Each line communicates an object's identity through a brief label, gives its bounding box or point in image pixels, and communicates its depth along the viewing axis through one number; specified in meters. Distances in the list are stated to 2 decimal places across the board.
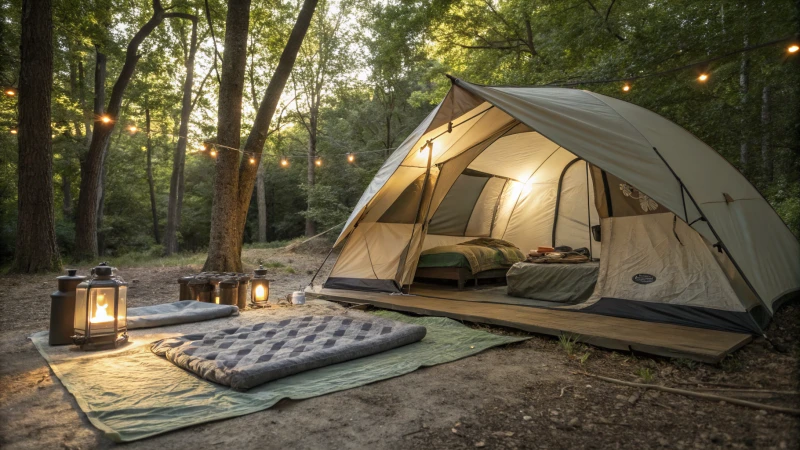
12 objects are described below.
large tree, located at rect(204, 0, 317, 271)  6.29
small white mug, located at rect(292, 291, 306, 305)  5.06
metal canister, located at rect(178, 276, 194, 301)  4.70
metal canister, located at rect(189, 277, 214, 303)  4.64
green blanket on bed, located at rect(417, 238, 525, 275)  5.64
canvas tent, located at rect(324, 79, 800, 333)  3.34
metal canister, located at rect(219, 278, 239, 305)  4.65
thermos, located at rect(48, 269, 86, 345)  3.13
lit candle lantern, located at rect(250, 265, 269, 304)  4.86
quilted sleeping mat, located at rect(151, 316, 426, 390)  2.51
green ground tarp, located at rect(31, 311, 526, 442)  2.03
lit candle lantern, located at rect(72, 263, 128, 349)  3.01
